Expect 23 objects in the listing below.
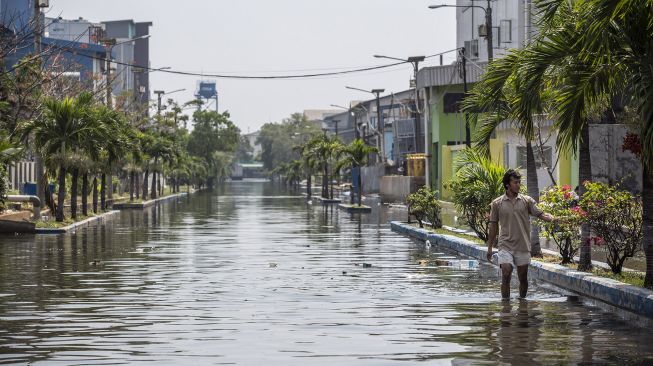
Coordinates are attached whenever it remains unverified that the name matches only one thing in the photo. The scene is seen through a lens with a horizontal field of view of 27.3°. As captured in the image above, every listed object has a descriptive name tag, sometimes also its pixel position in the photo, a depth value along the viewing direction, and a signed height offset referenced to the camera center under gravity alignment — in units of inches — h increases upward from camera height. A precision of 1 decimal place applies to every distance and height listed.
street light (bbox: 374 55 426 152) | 2968.3 +251.0
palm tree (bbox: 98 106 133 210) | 2062.0 +56.9
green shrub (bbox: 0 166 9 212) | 1621.3 -6.9
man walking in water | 743.7 -28.5
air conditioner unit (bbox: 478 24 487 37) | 2140.0 +242.1
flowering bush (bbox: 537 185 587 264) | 916.0 -30.0
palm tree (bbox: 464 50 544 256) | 863.9 +51.2
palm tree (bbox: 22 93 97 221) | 1903.3 +71.3
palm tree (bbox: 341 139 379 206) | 3002.0 +50.4
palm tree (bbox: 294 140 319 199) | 3976.4 +39.1
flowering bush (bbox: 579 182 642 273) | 840.9 -29.1
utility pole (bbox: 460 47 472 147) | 2063.2 +169.0
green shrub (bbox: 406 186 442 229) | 1651.1 -39.8
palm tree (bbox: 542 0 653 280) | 668.1 +56.9
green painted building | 3083.2 +137.4
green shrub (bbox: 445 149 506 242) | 1278.3 -14.1
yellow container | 3403.1 +24.9
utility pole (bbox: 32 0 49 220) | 1873.8 +16.4
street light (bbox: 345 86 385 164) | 3907.5 +241.8
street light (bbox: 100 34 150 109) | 2754.4 +262.2
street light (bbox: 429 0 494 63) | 1827.0 +196.2
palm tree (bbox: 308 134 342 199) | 3695.9 +64.0
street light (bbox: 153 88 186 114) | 4785.9 +300.0
